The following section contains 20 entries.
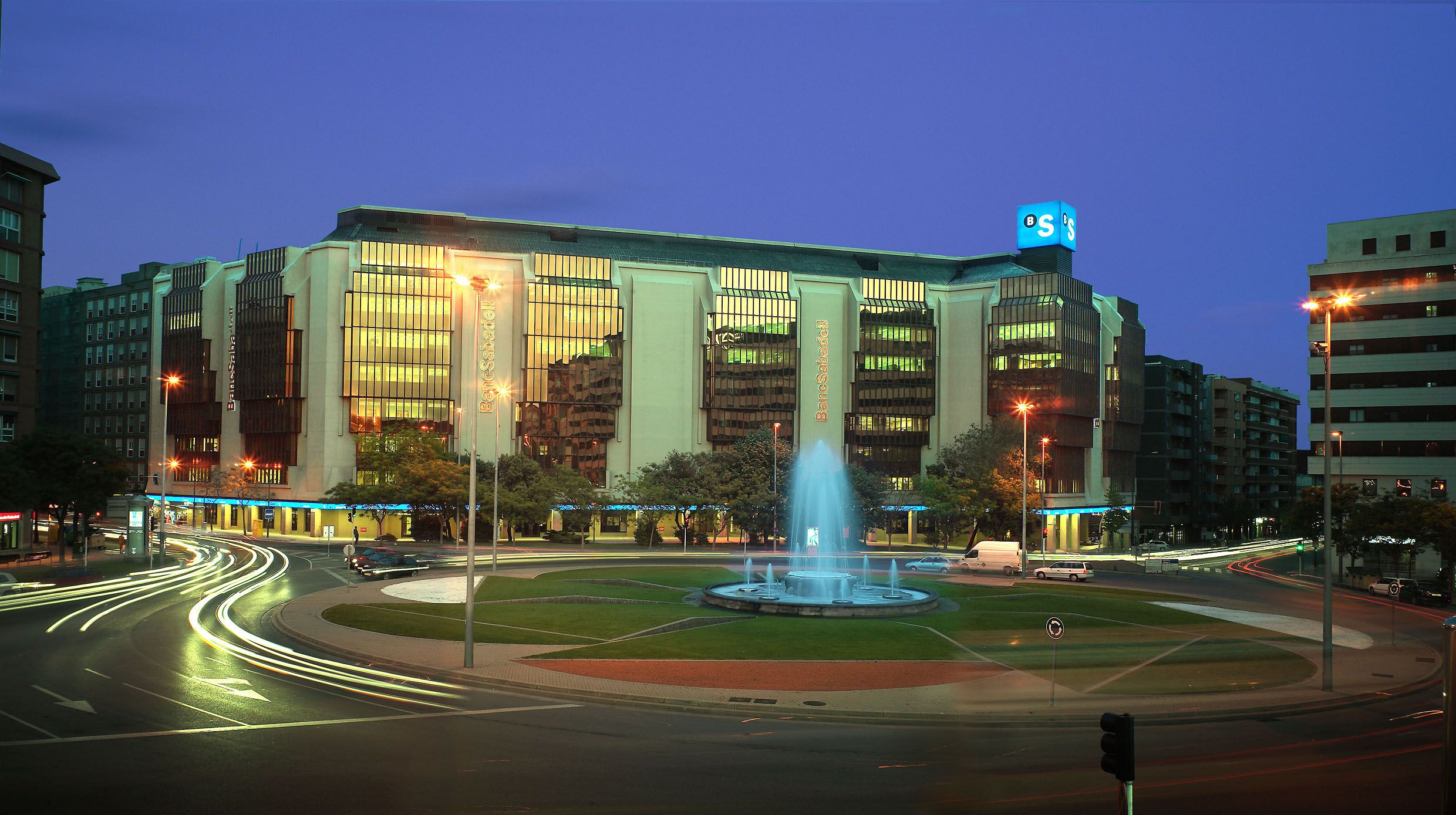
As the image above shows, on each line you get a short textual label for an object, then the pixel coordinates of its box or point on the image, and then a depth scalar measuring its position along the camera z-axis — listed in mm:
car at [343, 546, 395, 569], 54591
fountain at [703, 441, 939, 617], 38469
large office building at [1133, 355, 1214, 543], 138250
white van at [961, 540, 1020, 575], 64375
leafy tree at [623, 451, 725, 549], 89025
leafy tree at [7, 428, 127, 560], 64875
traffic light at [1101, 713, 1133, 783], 10891
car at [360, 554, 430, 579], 52781
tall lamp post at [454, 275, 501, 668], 26906
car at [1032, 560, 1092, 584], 59125
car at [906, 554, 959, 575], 62078
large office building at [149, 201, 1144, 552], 104375
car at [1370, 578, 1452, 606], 50562
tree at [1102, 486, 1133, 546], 112875
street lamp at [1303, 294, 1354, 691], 25531
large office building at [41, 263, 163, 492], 141625
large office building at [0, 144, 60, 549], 69188
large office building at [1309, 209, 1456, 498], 74188
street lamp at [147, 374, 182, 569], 60066
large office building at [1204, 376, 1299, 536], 156250
